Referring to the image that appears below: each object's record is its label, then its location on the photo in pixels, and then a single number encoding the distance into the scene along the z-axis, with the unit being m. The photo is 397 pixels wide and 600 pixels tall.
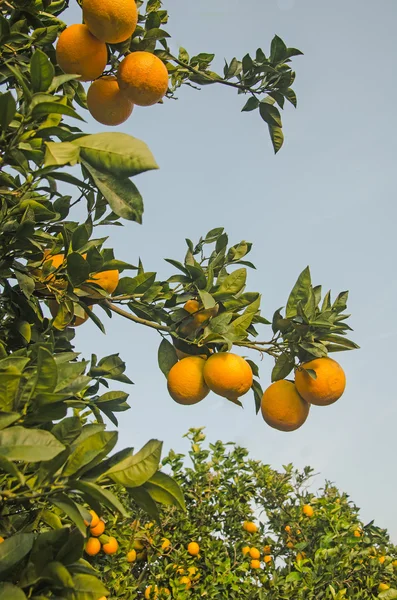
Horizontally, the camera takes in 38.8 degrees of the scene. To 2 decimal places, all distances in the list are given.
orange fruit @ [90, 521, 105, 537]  2.91
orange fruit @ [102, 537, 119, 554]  3.38
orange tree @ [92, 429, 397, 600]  4.26
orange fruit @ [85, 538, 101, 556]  2.96
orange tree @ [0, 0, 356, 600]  1.08
